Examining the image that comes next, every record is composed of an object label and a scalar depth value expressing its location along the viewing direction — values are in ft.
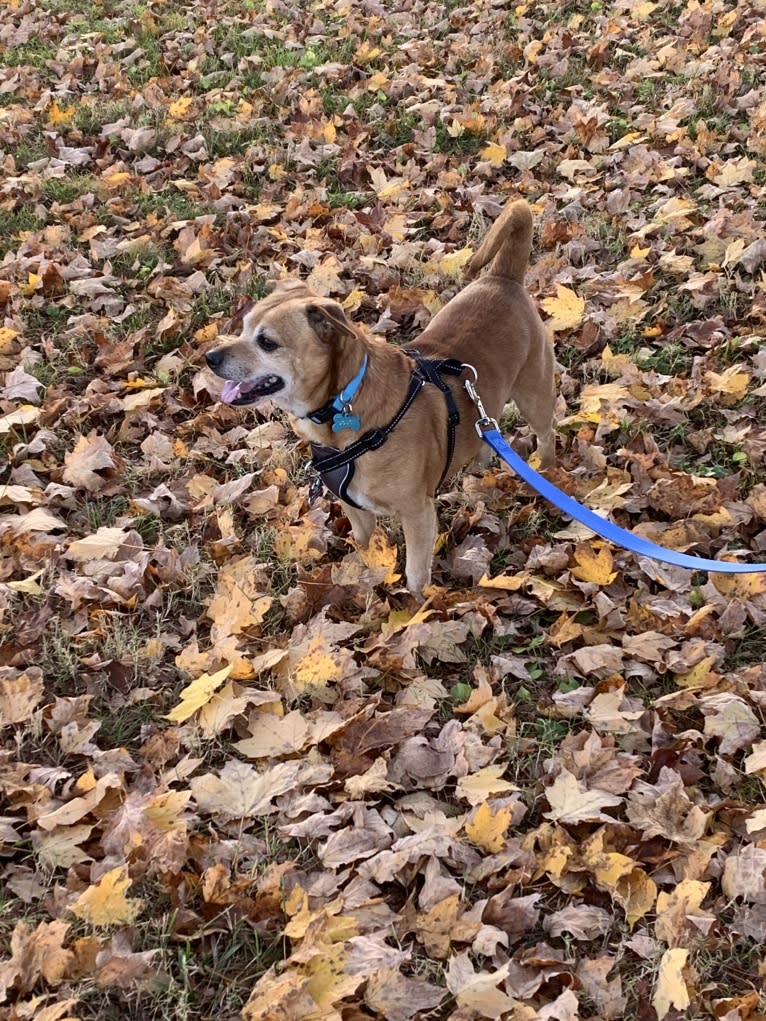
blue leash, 9.73
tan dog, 11.39
